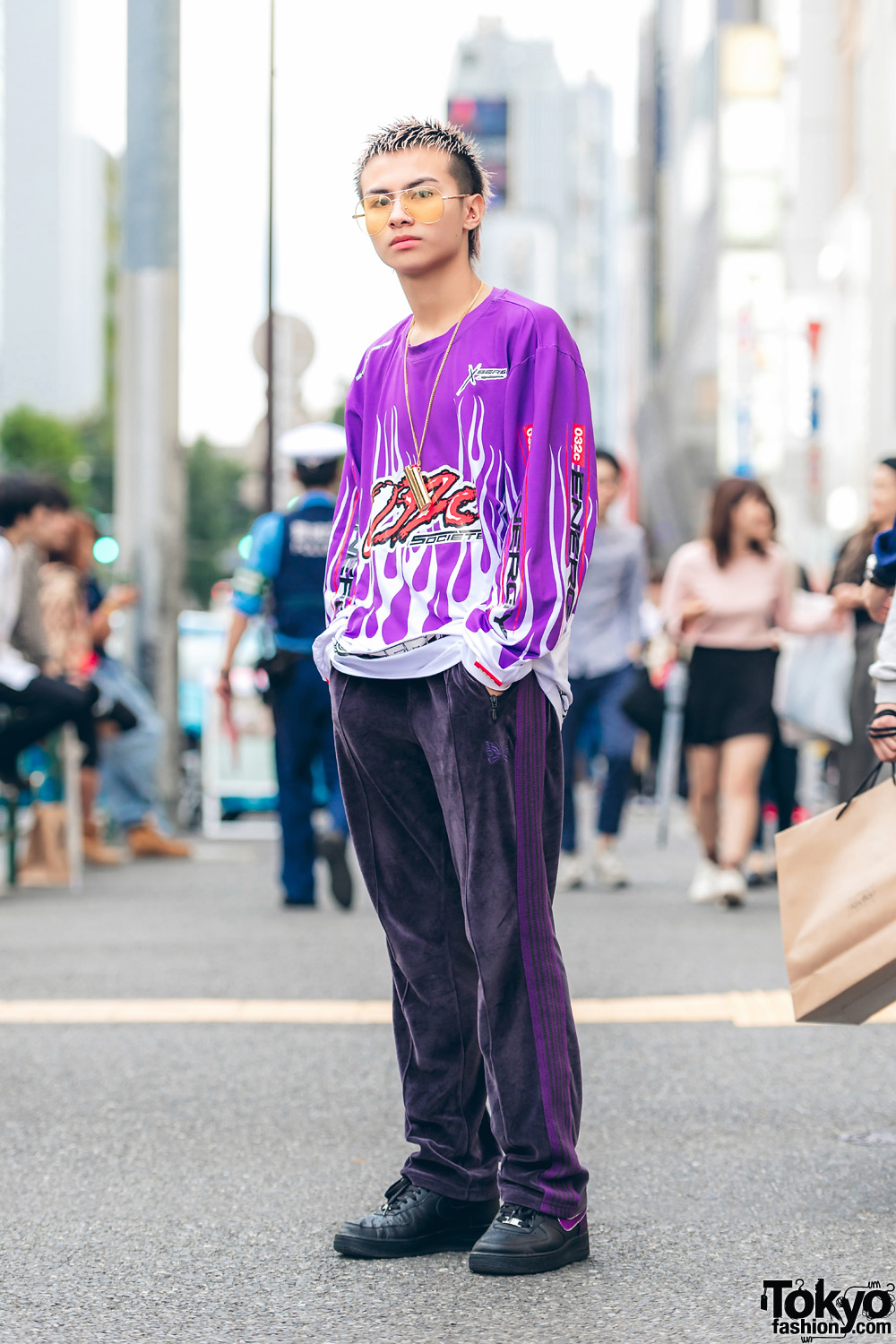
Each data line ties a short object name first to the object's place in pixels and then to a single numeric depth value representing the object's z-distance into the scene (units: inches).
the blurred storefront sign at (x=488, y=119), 5093.5
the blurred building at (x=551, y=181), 5388.8
